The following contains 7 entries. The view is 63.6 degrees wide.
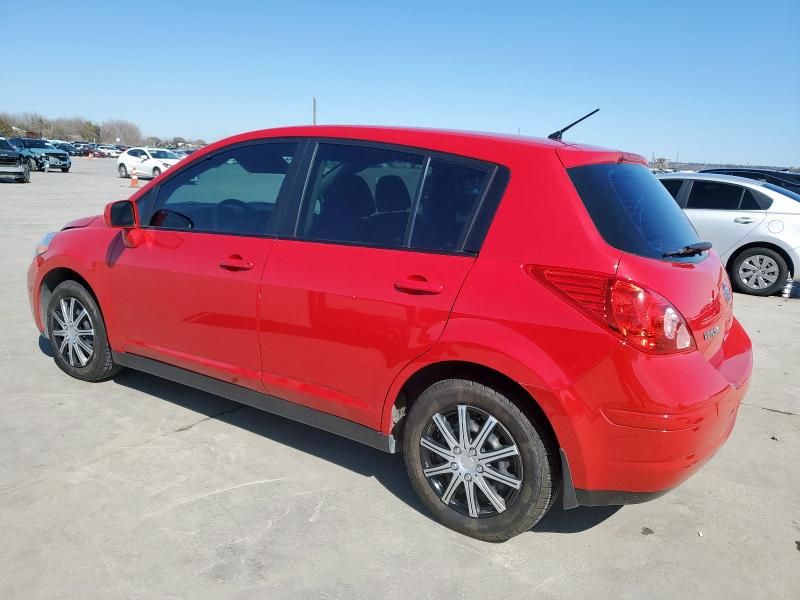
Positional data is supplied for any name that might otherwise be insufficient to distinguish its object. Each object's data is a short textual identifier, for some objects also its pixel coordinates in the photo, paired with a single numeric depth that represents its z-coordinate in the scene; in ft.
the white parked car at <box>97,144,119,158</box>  229.11
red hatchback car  8.32
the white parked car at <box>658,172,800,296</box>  29.19
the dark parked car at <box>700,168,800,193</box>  50.10
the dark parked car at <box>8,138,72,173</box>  110.93
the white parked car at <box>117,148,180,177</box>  101.40
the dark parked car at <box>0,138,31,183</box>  78.74
